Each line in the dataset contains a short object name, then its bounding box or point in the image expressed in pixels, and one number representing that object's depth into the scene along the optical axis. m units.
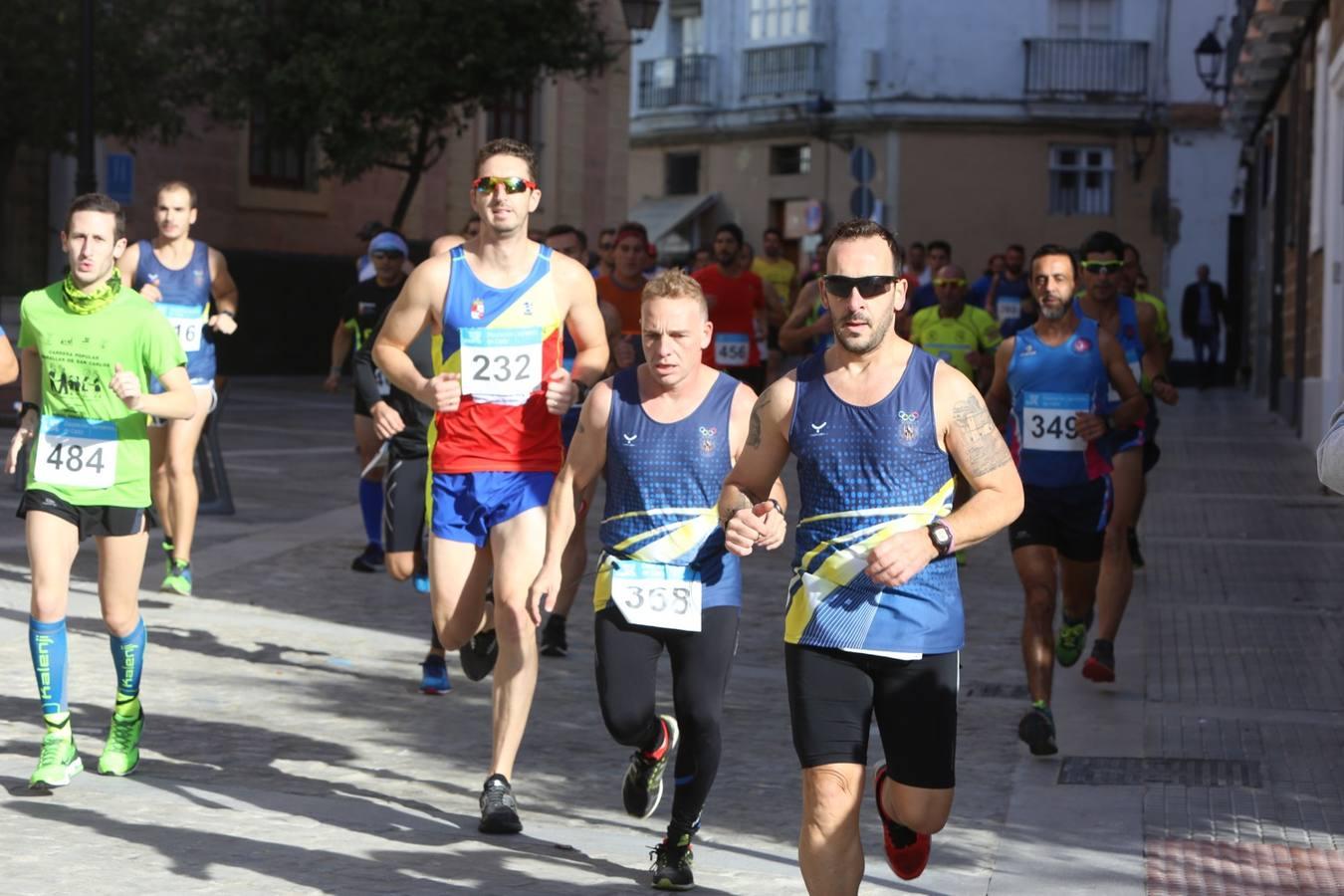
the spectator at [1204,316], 38.84
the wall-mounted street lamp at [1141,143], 48.38
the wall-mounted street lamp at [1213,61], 38.06
